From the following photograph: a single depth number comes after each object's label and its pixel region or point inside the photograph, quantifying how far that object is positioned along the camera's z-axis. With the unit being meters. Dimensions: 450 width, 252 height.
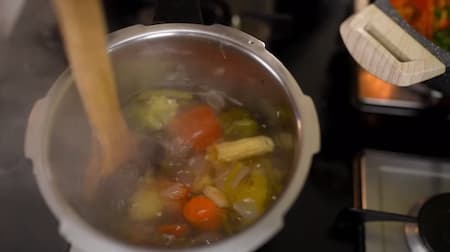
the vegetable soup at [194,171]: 0.79
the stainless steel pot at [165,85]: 0.67
